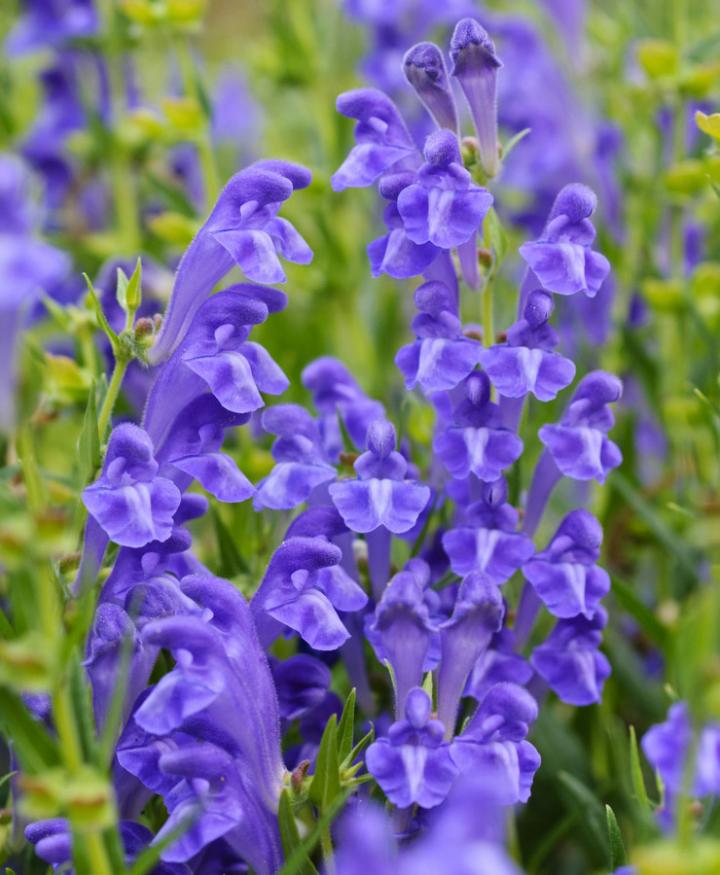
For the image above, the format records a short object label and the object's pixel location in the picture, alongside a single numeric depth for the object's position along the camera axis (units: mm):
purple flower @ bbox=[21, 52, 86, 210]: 537
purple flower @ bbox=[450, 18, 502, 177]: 359
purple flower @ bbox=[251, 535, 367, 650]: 342
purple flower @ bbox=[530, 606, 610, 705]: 357
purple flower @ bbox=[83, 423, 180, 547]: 335
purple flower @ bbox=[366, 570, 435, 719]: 336
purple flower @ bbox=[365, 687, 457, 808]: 327
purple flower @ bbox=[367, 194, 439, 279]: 352
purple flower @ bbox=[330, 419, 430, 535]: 346
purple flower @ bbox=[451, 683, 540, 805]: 333
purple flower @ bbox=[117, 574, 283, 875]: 328
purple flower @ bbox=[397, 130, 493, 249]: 345
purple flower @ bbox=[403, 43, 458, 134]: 360
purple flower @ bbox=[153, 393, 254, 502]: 350
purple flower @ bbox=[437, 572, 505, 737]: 340
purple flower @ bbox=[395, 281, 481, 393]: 350
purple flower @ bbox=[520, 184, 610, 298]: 351
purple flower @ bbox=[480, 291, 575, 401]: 349
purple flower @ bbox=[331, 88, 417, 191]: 357
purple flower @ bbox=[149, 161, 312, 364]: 352
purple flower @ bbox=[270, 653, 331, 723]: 352
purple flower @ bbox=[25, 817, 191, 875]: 329
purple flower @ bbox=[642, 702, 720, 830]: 313
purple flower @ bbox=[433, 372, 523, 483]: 352
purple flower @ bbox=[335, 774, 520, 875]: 283
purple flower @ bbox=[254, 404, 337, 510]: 356
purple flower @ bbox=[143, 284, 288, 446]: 348
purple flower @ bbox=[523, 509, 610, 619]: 353
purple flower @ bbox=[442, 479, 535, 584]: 351
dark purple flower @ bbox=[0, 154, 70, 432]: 296
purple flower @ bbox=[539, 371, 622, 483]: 355
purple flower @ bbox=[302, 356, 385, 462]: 378
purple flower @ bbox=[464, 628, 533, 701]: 352
